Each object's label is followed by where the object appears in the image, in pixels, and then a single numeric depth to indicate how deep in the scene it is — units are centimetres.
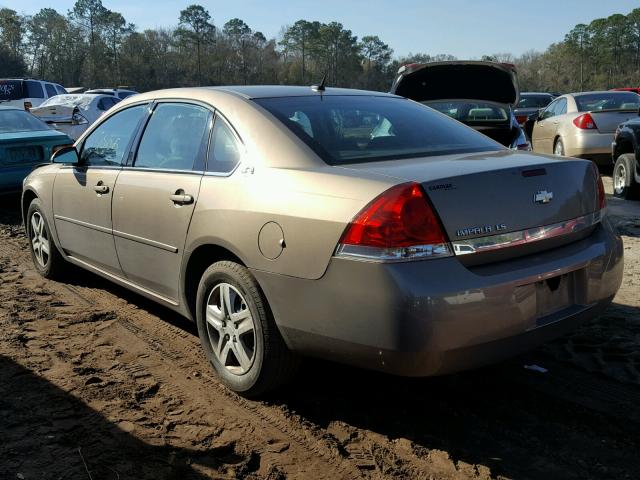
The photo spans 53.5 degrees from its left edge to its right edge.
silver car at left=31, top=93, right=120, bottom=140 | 1517
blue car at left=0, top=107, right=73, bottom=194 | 868
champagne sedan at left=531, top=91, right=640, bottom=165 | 1072
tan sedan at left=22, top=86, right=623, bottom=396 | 260
